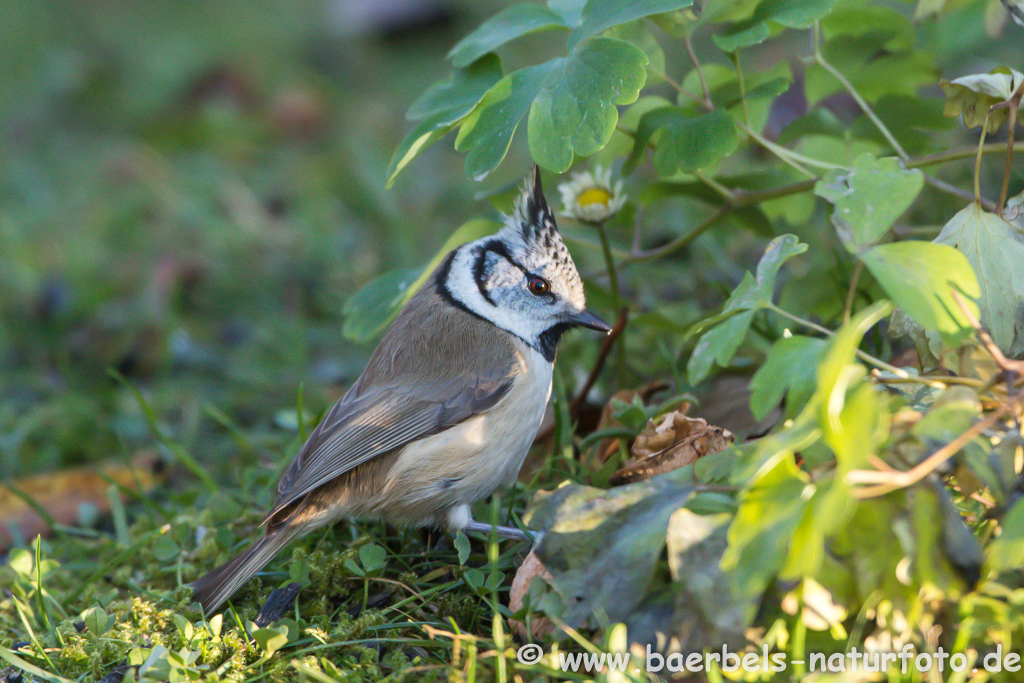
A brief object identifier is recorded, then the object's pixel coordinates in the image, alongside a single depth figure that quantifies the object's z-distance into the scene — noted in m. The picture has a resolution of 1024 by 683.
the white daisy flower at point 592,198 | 5.91
